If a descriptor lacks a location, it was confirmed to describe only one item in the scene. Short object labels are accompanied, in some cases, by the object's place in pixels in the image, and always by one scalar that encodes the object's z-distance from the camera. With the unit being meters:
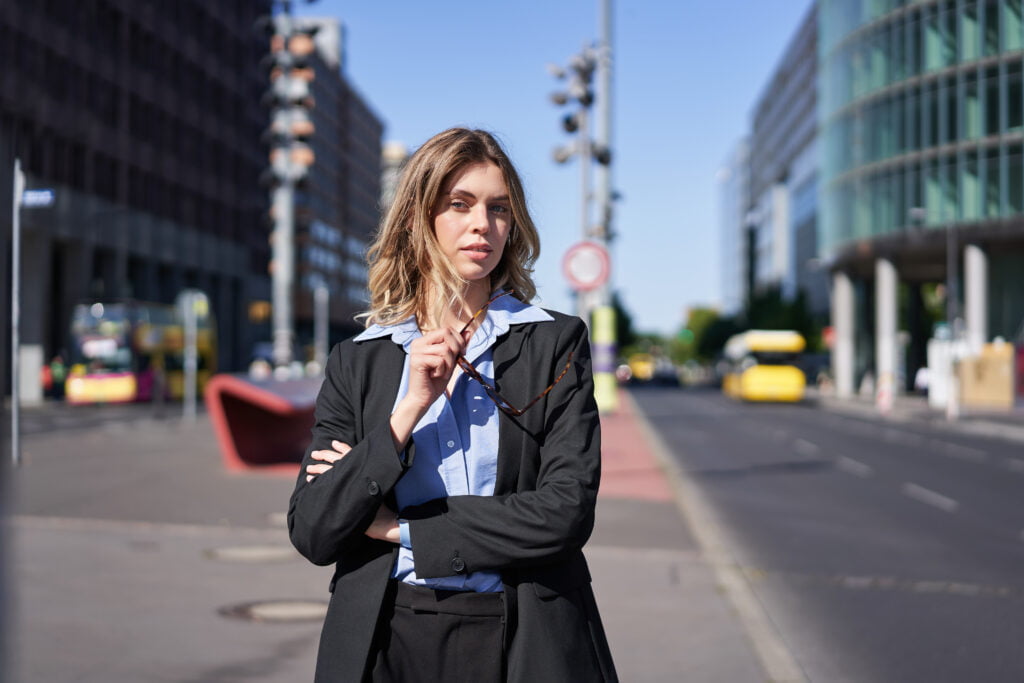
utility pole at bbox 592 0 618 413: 22.27
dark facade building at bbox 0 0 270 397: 47.34
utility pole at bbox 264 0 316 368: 19.02
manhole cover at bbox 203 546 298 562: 8.82
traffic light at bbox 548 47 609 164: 20.14
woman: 2.27
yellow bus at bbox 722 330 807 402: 50.16
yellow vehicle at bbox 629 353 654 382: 107.81
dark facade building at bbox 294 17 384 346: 93.75
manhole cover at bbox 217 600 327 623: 6.75
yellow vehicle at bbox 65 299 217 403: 36.91
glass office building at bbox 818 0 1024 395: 48.59
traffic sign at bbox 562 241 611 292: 15.49
